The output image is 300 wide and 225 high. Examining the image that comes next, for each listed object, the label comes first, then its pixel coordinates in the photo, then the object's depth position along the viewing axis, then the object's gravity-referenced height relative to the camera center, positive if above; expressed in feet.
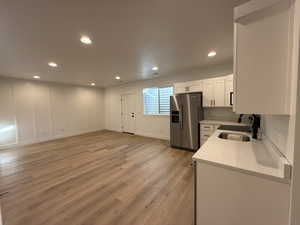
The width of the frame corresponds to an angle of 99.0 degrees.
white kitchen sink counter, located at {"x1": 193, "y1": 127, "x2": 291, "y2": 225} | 2.87 -2.02
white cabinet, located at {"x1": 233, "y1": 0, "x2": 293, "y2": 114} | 2.72 +1.17
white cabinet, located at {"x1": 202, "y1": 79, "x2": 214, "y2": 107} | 11.87 +1.36
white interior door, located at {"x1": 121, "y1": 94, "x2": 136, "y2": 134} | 20.40 -0.65
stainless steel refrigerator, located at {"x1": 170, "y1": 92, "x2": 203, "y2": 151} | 12.05 -1.20
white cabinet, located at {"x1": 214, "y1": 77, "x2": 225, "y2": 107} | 11.32 +1.37
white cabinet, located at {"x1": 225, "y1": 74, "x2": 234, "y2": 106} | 10.81 +1.49
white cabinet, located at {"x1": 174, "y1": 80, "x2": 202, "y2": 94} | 12.50 +2.11
